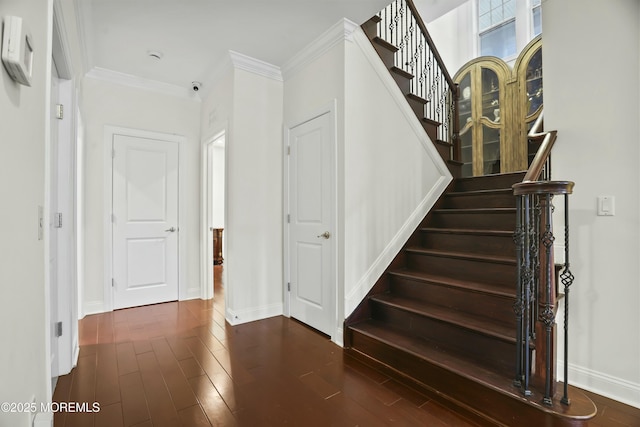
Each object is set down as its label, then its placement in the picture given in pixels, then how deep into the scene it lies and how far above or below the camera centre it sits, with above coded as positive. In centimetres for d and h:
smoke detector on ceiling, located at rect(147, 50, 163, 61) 309 +157
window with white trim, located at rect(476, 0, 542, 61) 435 +272
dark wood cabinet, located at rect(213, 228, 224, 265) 663 -70
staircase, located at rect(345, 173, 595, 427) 171 -74
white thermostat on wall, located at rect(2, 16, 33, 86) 89 +48
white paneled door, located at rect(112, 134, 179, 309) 358 -9
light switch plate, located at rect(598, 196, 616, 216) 190 +5
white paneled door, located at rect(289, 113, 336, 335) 282 -10
